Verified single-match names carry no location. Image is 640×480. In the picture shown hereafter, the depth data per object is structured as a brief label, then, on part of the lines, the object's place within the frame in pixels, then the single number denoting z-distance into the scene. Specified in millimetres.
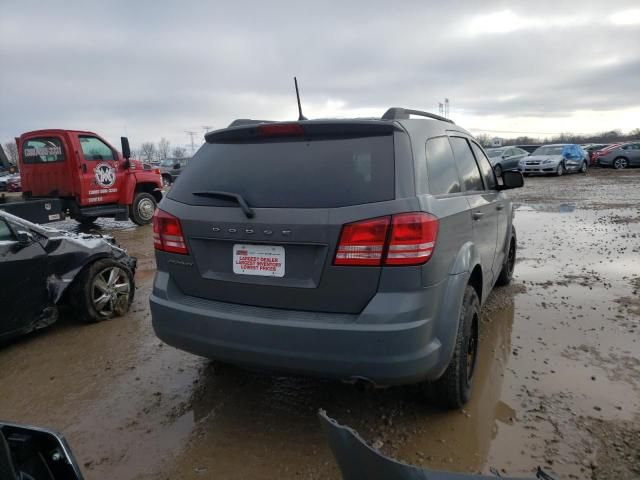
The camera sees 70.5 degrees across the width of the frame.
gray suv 2180
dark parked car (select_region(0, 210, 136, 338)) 3771
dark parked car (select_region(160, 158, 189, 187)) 25766
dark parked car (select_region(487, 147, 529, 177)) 24281
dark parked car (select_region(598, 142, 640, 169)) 25562
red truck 9711
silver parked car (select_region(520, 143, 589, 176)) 23281
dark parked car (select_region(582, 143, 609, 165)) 35903
